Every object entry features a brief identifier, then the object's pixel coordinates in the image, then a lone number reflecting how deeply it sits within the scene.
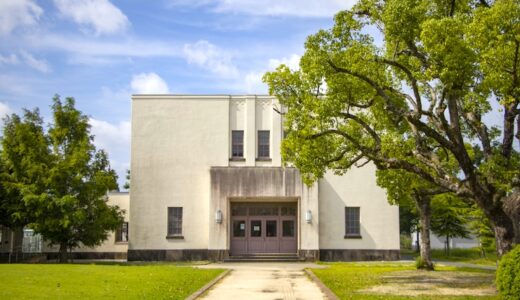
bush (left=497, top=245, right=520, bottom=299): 11.90
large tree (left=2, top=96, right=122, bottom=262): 27.97
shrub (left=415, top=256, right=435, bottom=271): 24.11
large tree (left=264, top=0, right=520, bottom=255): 13.95
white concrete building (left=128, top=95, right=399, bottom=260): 31.86
